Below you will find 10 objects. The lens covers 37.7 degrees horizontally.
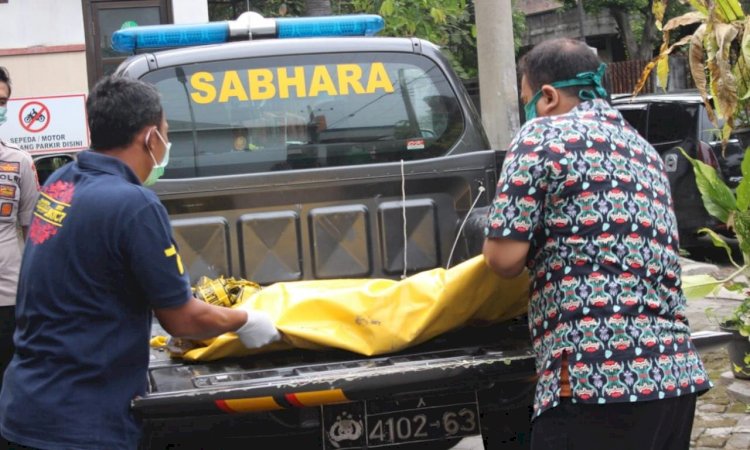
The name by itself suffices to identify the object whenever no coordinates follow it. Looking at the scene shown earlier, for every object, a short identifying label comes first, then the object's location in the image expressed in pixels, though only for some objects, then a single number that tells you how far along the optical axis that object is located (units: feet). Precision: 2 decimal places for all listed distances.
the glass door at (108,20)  53.93
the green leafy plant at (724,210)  18.19
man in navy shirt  9.42
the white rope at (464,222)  16.16
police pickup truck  15.90
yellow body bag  12.23
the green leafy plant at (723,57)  17.74
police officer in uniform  16.14
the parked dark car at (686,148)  34.30
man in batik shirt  9.55
